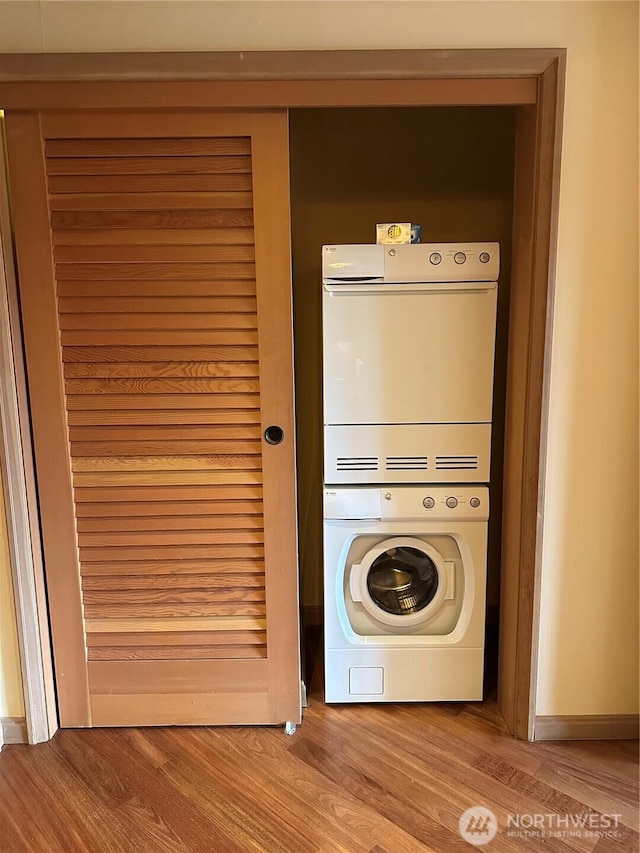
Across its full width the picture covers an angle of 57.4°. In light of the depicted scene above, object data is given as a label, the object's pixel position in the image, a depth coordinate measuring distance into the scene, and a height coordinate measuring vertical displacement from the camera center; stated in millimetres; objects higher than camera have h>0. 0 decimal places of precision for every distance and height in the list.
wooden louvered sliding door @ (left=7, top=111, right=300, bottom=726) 1593 -132
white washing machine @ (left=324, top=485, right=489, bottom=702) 1850 -809
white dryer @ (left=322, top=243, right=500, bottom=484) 1709 -14
